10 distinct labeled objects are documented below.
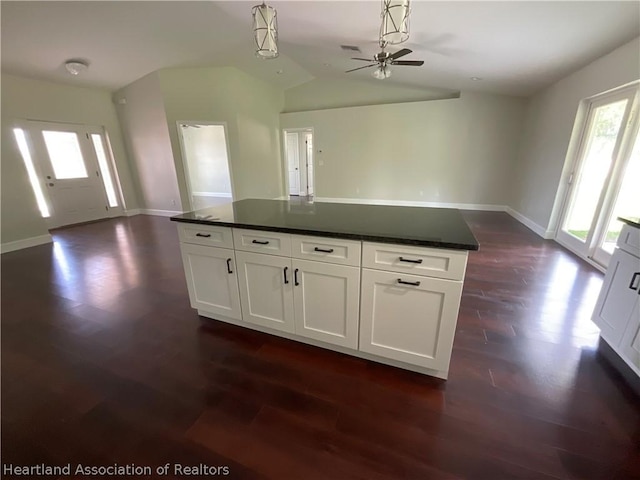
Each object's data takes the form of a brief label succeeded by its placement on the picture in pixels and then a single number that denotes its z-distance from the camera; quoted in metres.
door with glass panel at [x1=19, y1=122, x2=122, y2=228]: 4.95
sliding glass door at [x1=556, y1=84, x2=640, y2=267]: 2.96
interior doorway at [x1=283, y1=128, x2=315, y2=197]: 8.70
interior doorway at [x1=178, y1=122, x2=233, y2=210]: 8.84
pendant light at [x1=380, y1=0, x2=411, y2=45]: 2.00
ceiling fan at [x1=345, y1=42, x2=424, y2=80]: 3.27
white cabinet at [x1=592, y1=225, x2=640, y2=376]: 1.58
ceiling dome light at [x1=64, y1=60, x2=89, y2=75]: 4.18
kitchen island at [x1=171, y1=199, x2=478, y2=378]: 1.42
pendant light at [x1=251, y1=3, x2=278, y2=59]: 1.96
